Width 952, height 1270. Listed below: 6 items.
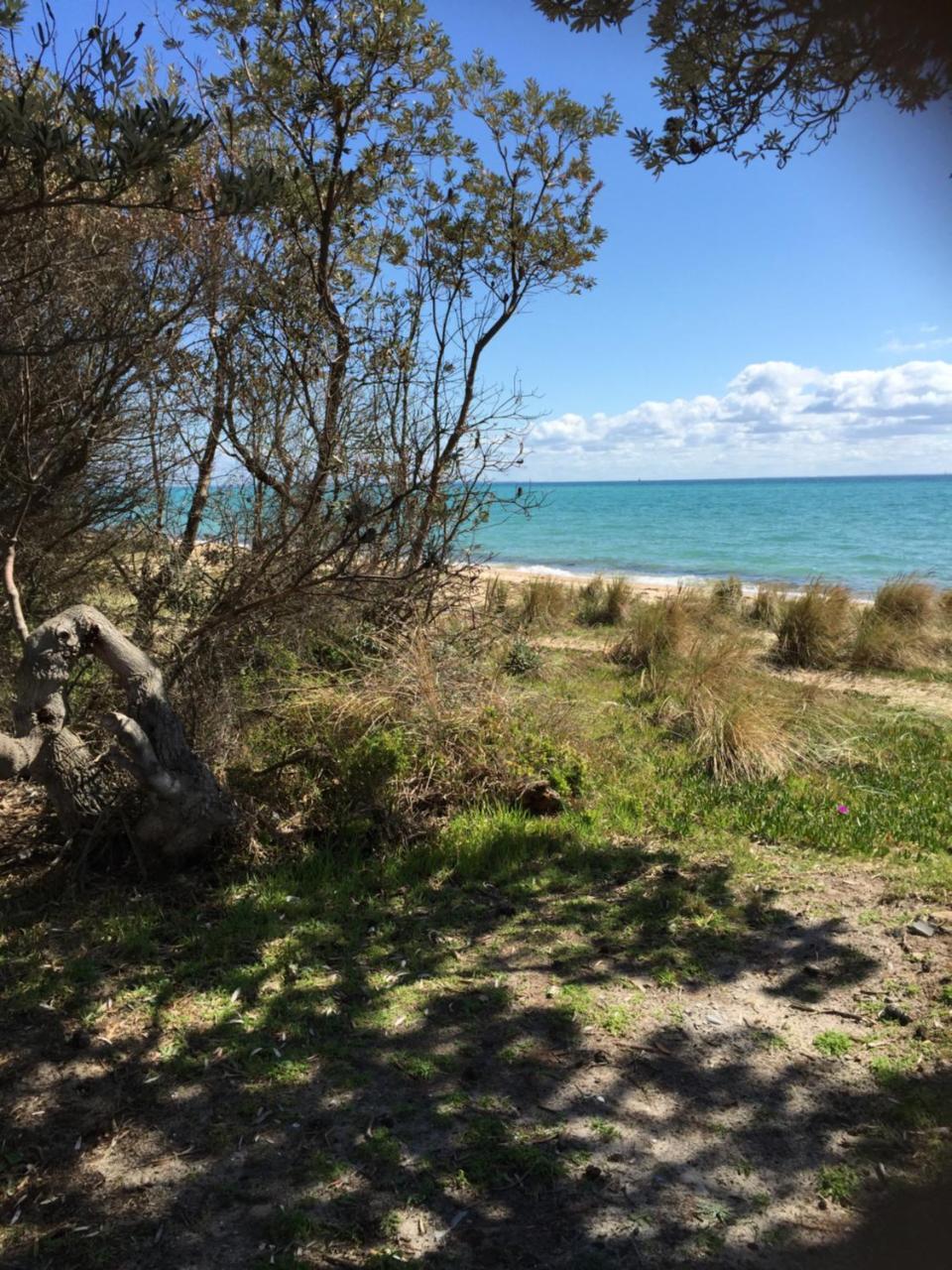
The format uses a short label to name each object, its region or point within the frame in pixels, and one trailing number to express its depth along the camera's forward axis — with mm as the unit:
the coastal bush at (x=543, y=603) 13227
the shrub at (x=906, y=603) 12133
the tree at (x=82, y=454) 4195
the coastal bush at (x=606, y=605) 13945
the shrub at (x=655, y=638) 10445
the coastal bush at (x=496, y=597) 8798
